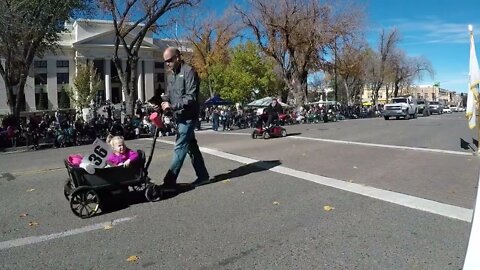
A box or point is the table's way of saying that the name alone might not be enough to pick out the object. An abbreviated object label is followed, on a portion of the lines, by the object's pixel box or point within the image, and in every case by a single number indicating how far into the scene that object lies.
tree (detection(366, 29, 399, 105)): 63.19
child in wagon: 5.82
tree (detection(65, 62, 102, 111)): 60.78
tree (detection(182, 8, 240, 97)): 54.28
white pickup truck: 33.72
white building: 72.19
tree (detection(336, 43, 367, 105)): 39.74
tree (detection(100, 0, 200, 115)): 25.31
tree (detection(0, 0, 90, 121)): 17.39
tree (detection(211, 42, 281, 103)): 56.88
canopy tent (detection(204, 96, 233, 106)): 36.04
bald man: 6.50
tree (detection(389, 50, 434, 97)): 68.50
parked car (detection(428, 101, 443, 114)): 57.38
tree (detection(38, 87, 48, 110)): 72.06
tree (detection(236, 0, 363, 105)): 36.31
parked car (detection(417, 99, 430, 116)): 48.80
